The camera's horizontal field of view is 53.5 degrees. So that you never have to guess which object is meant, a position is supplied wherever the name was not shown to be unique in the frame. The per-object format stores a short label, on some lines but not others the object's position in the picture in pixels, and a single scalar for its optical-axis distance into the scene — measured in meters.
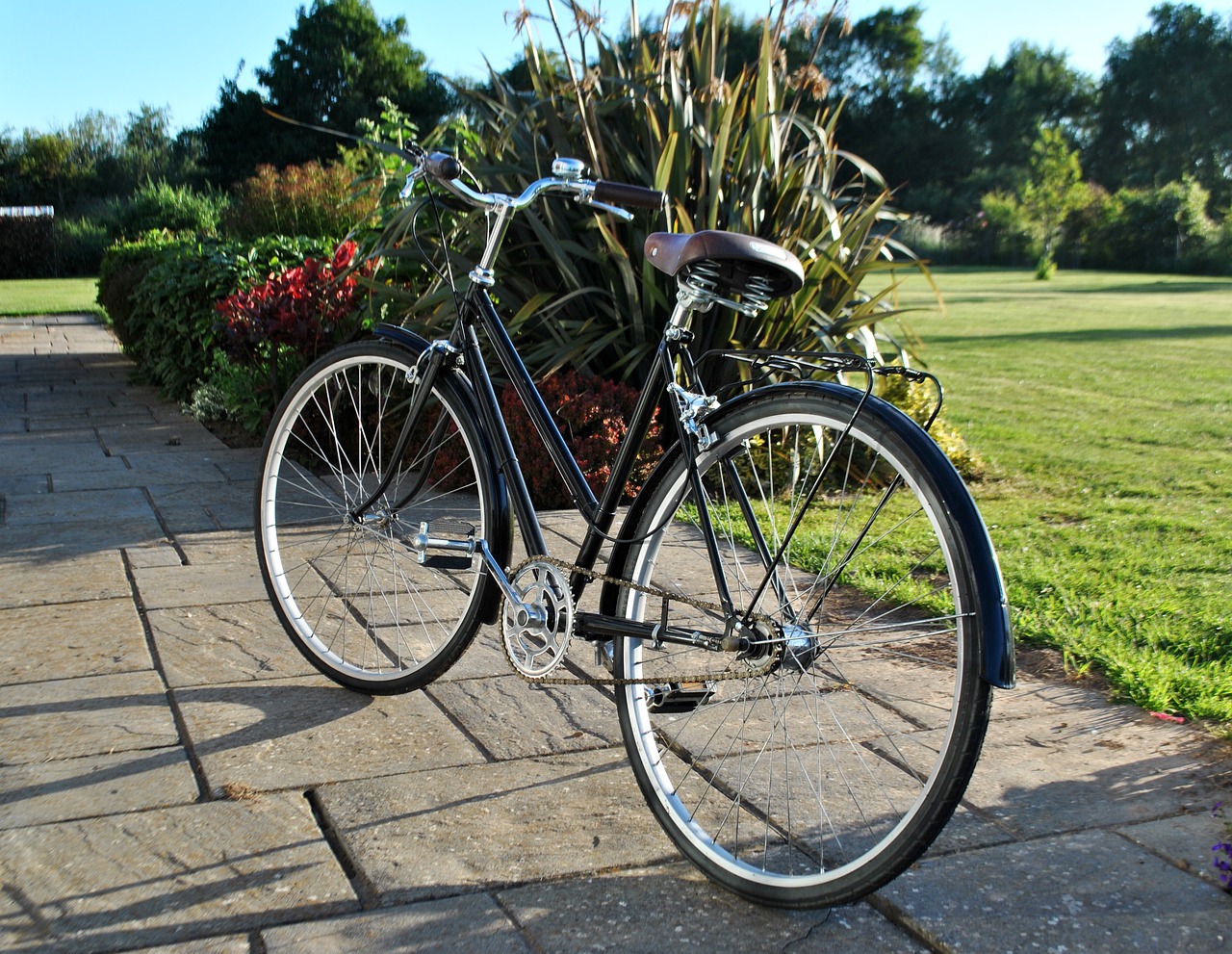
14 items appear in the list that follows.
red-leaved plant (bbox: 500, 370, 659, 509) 5.54
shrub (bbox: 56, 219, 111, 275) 26.95
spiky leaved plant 5.82
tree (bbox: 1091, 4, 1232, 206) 71.81
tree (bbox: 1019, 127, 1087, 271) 39.75
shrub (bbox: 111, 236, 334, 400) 8.34
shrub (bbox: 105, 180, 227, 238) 23.12
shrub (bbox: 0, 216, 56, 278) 26.73
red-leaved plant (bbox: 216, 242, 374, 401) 6.93
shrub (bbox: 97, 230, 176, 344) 10.91
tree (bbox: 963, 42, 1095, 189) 69.12
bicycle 2.05
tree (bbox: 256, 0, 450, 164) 54.91
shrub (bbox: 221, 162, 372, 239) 11.83
